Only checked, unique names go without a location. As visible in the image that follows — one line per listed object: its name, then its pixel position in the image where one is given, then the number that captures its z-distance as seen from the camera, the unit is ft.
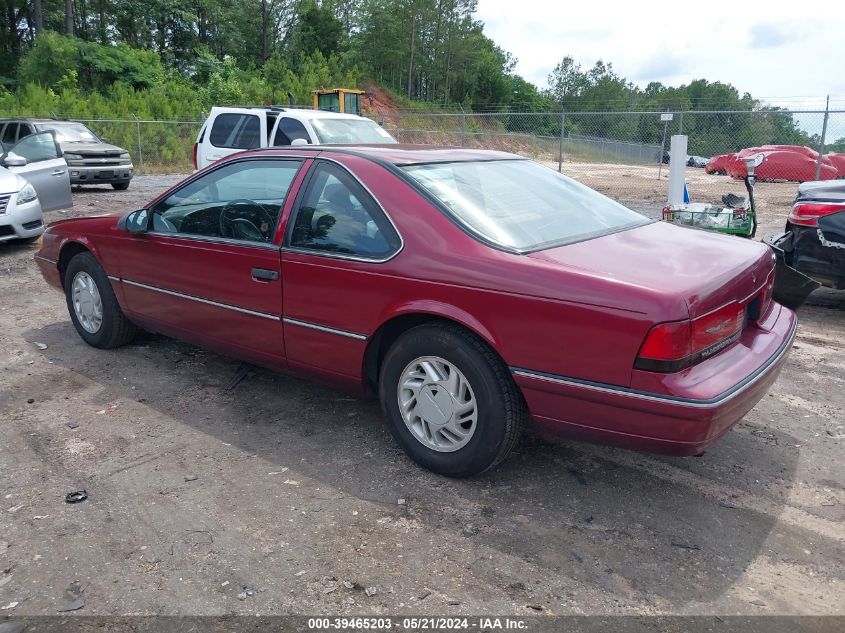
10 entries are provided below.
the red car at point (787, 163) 70.18
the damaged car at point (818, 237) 20.06
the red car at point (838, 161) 67.92
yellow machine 85.40
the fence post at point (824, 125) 44.09
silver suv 51.98
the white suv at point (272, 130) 35.73
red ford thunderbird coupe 9.37
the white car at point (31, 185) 29.73
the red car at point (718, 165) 92.02
